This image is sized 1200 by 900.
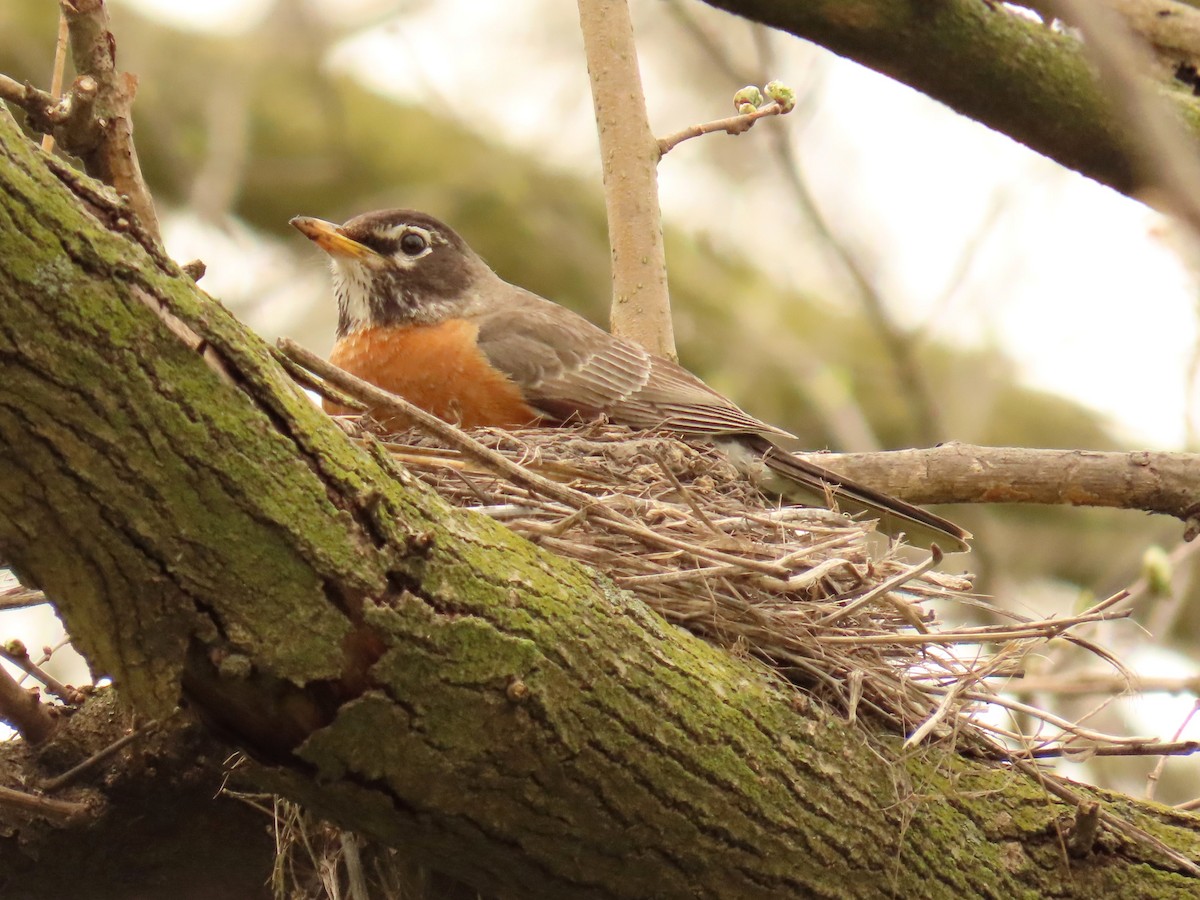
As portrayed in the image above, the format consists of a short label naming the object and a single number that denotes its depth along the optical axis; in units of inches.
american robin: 398.0
